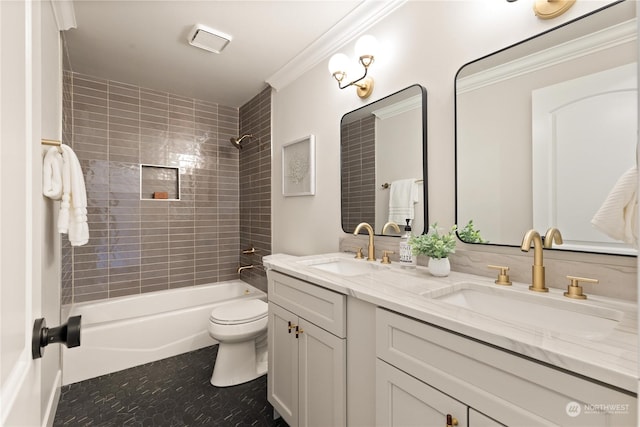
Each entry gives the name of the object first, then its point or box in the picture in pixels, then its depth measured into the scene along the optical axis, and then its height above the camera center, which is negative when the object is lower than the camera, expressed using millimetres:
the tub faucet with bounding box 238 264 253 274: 3196 -582
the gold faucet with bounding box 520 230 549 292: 1025 -173
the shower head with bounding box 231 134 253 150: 3169 +785
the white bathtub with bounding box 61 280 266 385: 2219 -954
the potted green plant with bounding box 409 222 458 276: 1269 -157
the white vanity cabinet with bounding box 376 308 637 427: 603 -421
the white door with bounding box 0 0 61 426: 422 +10
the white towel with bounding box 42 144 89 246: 1298 +108
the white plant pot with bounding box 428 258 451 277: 1277 -231
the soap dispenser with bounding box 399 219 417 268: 1481 -210
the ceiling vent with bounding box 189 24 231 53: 1976 +1205
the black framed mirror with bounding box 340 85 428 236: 1557 +297
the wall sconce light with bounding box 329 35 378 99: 1684 +889
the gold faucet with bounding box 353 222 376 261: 1731 -181
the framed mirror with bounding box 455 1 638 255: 960 +302
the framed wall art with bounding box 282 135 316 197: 2285 +371
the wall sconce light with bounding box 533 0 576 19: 1064 +747
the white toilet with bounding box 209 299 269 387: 2098 -929
